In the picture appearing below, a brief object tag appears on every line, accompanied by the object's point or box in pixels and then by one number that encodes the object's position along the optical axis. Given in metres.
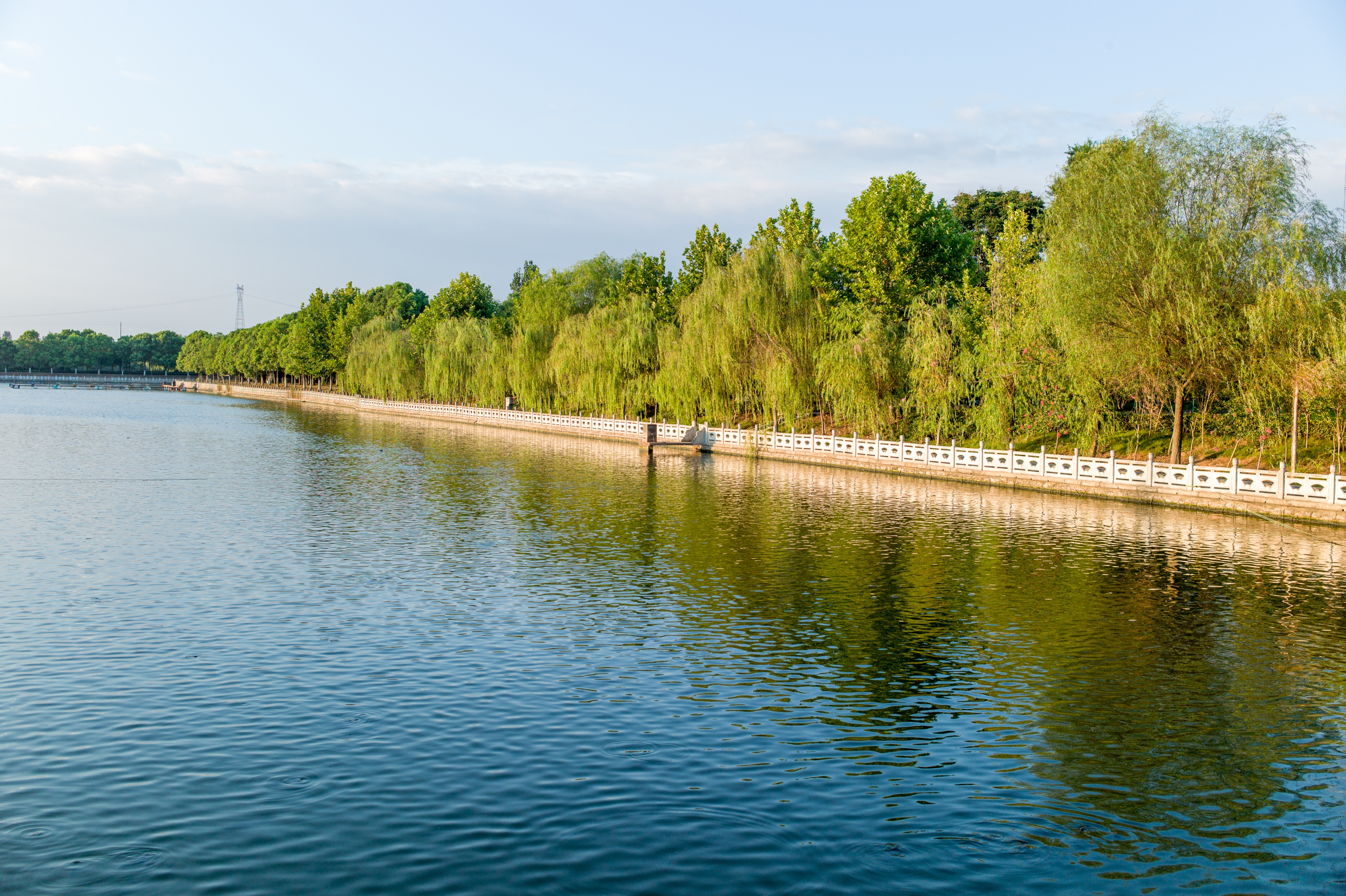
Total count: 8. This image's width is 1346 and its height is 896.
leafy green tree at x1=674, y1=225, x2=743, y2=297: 64.81
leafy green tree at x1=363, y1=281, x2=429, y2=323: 123.00
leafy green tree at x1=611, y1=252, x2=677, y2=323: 69.56
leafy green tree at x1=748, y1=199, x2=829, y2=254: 58.00
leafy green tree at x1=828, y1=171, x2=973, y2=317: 50.03
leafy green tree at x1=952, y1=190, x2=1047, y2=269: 71.44
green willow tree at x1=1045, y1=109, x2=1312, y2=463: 31.12
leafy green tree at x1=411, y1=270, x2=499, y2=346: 99.12
